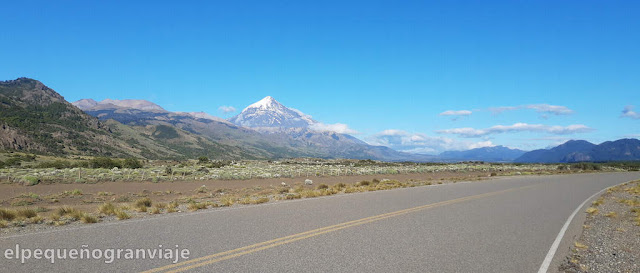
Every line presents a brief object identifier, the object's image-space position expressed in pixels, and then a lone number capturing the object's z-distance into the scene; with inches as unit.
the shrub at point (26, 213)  441.9
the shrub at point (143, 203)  547.2
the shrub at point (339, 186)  922.5
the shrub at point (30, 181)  1117.7
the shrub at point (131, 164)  1993.1
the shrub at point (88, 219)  399.9
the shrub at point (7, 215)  426.9
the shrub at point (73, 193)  928.5
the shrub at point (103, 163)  1947.6
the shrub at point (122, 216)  430.3
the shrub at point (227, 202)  590.2
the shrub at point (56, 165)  1872.3
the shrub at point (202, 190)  1049.5
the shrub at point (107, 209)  474.8
